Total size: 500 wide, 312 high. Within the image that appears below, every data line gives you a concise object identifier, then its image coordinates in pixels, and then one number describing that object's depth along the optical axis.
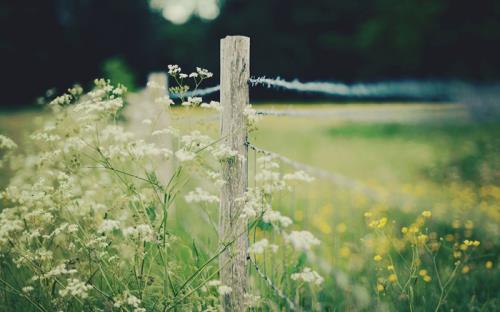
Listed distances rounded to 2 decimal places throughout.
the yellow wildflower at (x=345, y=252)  4.00
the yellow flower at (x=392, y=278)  2.94
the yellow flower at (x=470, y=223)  3.66
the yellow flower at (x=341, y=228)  4.46
